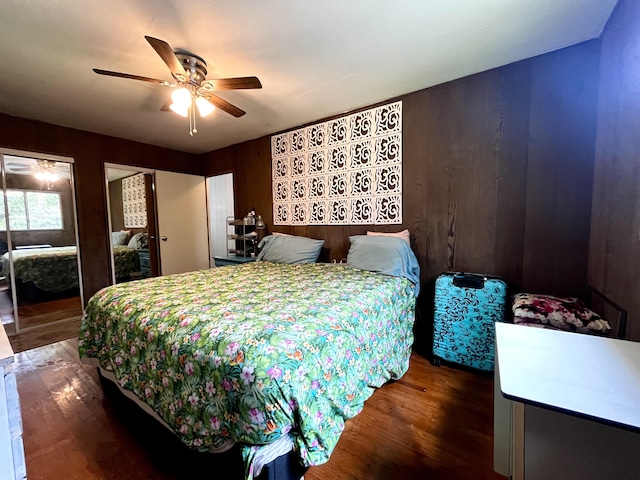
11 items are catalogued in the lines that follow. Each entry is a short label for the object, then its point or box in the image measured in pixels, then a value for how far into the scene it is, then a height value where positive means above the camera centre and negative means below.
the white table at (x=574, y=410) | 0.62 -0.44
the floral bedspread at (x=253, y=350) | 0.95 -0.59
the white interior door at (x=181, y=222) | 4.18 +0.03
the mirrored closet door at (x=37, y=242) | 3.04 -0.20
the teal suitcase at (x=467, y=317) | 1.96 -0.76
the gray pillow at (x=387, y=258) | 2.26 -0.34
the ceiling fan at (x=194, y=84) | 1.78 +1.01
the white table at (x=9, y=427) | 0.76 -0.63
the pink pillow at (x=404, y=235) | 2.55 -0.15
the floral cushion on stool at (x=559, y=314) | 1.49 -0.59
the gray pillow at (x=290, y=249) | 3.02 -0.33
